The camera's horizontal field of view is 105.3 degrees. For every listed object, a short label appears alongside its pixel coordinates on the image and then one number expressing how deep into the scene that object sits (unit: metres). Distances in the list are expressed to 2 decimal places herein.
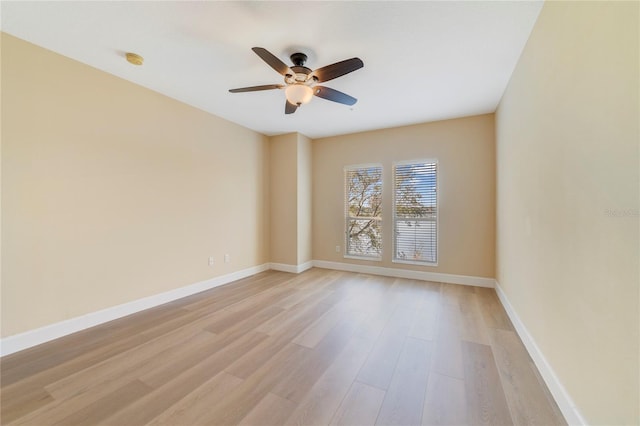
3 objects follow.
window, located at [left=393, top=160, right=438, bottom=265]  4.19
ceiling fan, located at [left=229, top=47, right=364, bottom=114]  2.02
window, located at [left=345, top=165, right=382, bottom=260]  4.68
